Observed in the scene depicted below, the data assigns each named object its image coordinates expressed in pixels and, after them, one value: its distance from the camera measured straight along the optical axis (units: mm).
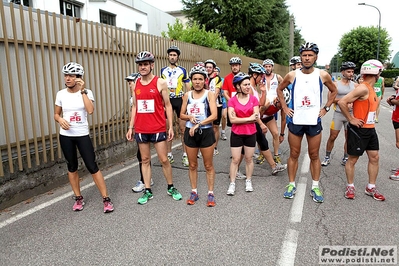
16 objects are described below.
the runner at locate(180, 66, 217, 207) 4492
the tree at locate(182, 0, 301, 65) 29141
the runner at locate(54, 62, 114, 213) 4180
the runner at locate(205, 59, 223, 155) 7219
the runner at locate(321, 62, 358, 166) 6304
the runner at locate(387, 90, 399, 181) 5844
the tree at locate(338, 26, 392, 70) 55938
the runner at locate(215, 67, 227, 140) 7860
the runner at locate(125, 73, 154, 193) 5168
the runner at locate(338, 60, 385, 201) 4512
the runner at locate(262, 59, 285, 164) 6371
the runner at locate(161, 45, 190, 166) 6723
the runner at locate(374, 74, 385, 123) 9203
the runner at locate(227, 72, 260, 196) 4867
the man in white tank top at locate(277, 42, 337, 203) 4488
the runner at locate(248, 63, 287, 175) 5523
